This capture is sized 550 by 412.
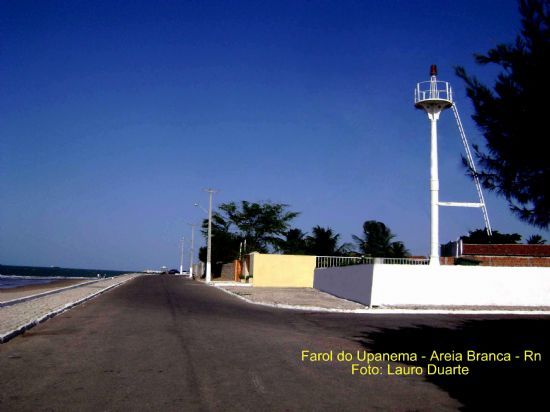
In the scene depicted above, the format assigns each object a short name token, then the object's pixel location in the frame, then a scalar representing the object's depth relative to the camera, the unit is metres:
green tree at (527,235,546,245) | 45.11
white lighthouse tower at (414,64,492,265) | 24.52
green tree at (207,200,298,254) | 62.06
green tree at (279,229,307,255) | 56.46
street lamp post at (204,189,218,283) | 48.11
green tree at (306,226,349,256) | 45.41
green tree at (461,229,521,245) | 40.65
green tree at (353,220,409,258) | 41.78
